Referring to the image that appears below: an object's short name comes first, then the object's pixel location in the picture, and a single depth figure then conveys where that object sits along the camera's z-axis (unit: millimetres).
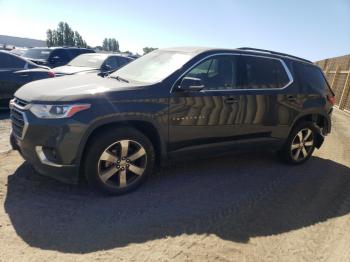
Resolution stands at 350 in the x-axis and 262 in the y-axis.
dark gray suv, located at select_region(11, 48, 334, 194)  3568
